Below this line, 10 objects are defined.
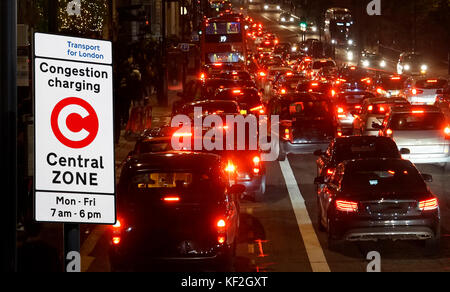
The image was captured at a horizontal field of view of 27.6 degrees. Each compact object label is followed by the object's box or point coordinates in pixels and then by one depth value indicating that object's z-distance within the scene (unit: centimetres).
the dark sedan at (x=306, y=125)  2377
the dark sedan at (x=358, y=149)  1781
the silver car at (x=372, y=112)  2600
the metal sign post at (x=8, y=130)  668
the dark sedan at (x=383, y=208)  1305
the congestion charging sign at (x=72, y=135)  683
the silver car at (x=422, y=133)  2188
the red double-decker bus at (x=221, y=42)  5750
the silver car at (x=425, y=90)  4047
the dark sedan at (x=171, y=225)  1065
